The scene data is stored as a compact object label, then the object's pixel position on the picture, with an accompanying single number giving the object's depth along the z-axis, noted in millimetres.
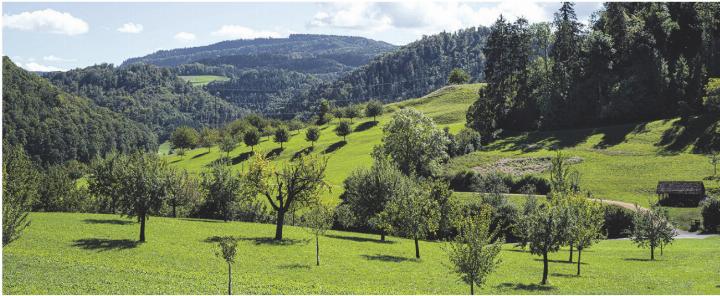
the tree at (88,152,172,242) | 54000
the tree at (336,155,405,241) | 72250
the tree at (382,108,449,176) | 104562
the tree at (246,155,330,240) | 63594
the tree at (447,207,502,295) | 40094
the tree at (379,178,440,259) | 58438
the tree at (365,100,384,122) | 186000
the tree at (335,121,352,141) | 164125
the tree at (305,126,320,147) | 164750
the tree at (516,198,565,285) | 47688
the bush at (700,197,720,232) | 76062
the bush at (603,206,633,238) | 79288
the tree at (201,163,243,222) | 81125
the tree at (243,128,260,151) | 171750
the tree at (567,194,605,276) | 51438
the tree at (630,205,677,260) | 59719
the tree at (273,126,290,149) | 171750
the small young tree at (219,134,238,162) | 173875
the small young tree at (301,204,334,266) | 54781
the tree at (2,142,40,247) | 36312
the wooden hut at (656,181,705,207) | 84562
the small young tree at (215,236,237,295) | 38344
